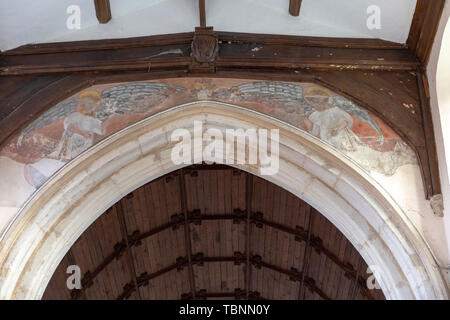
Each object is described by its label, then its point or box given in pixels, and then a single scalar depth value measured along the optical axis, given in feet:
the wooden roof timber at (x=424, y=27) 19.66
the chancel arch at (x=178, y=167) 17.81
